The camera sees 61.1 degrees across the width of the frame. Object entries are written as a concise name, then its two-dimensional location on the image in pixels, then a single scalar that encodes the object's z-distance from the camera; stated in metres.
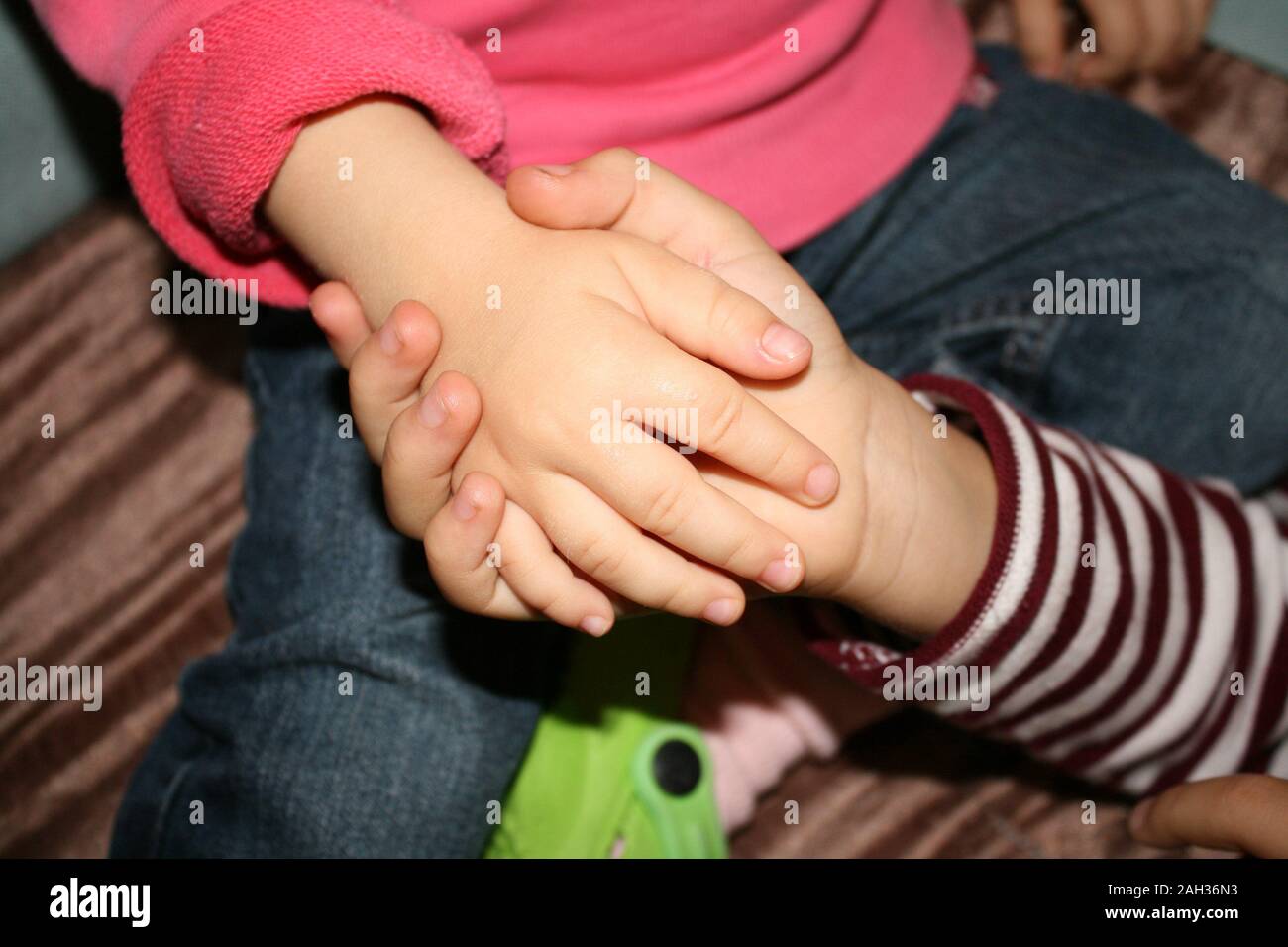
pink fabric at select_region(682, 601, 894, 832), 0.92
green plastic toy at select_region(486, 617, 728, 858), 0.88
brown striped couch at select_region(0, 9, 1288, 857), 0.92
